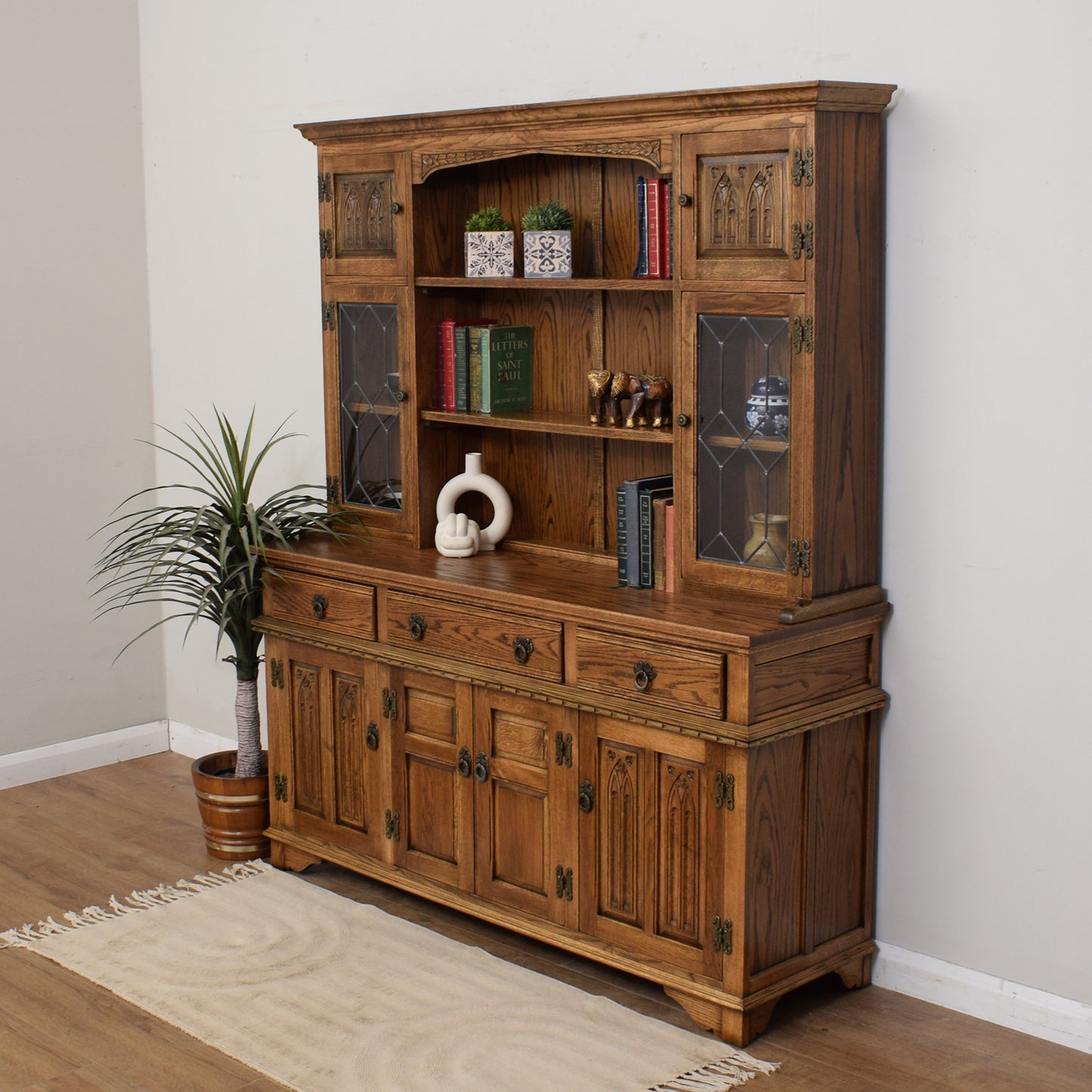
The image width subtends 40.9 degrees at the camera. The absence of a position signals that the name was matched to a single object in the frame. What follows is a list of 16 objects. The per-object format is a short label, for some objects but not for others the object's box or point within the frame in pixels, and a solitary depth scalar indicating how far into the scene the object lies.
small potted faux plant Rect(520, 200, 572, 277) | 3.51
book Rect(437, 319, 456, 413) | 3.79
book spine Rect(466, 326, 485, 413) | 3.74
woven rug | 2.95
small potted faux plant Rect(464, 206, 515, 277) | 3.63
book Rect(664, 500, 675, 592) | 3.26
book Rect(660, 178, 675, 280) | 3.19
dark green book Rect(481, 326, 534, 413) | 3.71
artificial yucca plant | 3.90
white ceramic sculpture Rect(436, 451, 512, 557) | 3.77
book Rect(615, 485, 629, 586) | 3.35
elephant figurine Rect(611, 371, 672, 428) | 3.40
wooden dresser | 2.98
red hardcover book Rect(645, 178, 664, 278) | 3.27
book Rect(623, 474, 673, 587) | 3.32
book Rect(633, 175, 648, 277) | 3.31
